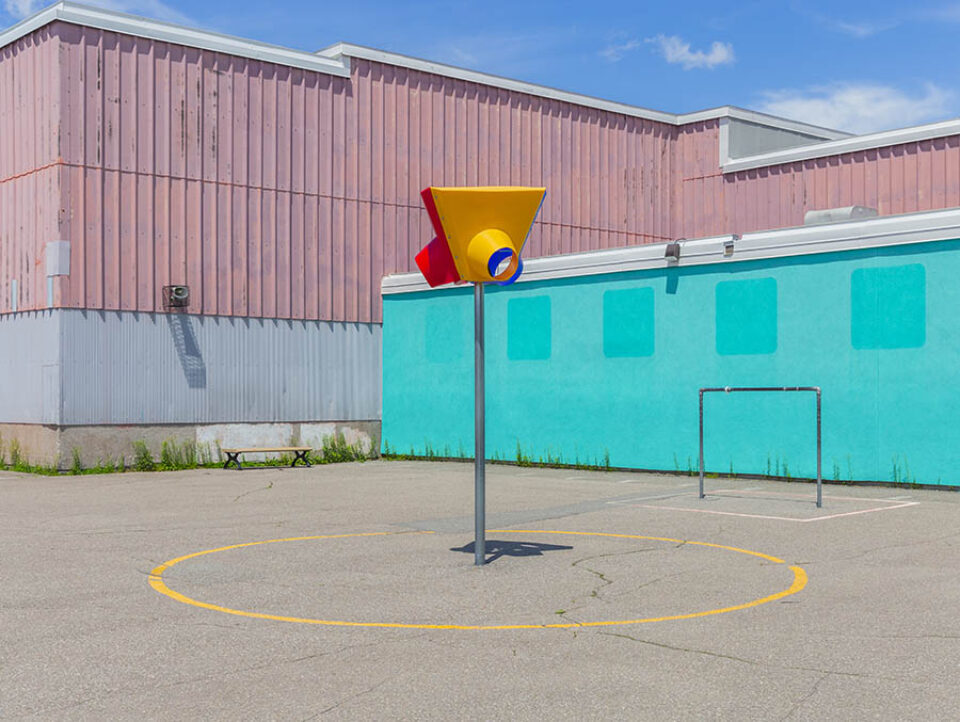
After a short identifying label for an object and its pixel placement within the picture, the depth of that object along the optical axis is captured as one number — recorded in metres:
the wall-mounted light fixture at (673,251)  18.73
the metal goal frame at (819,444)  13.35
